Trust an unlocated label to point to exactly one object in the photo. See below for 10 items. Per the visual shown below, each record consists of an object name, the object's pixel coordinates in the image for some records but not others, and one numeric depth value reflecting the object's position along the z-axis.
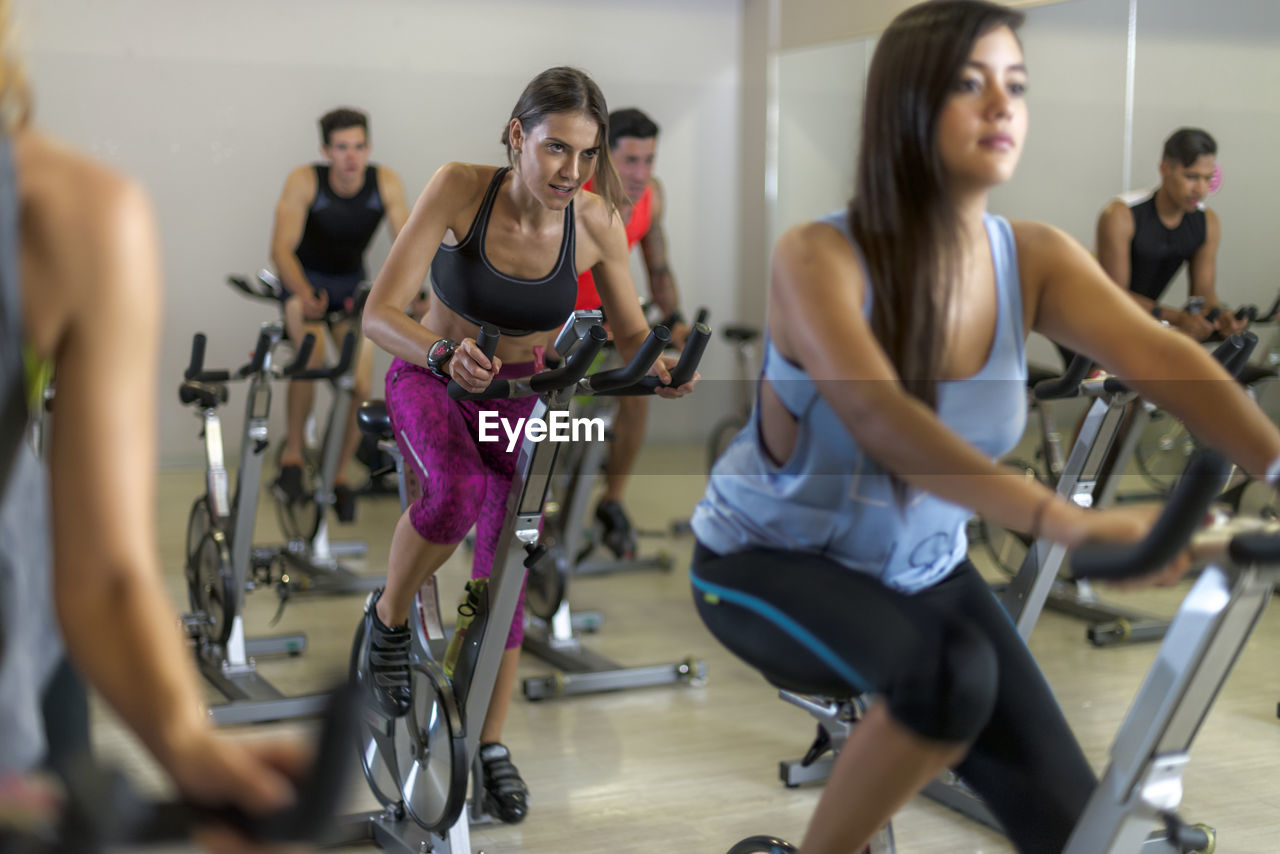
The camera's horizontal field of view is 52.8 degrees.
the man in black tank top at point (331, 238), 4.49
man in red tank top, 4.07
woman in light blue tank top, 1.28
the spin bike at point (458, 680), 2.13
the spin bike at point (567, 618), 3.50
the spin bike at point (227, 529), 3.41
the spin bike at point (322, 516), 4.56
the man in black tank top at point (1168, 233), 4.51
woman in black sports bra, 2.35
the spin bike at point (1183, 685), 1.25
